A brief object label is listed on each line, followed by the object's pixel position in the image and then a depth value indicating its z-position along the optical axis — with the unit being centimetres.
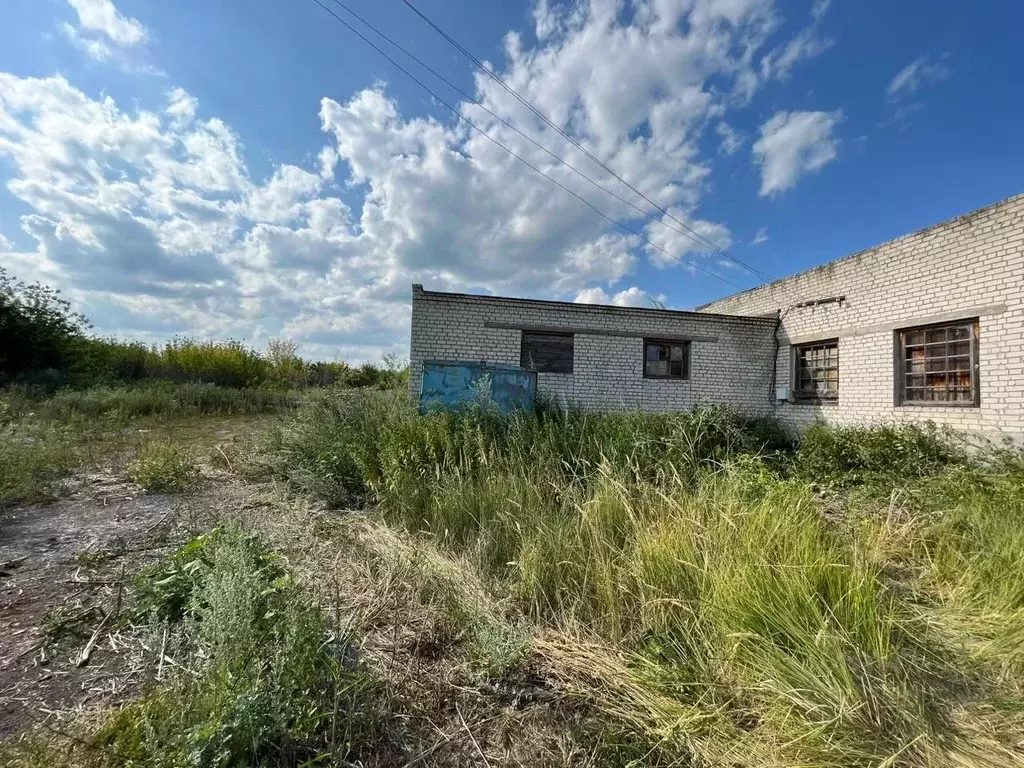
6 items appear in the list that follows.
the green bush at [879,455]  576
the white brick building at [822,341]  628
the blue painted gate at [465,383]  753
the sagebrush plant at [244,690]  128
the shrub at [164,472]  488
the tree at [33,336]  1431
